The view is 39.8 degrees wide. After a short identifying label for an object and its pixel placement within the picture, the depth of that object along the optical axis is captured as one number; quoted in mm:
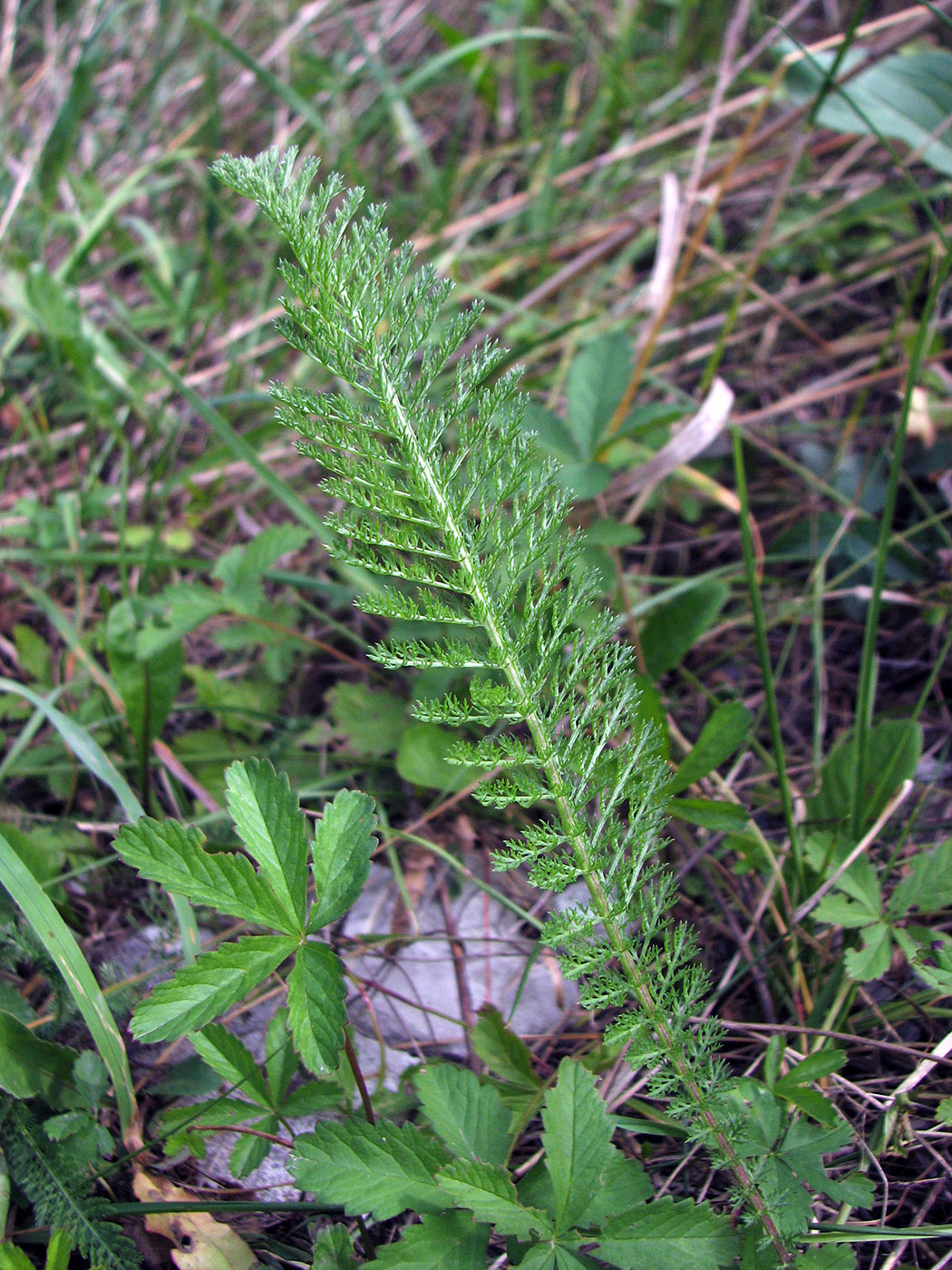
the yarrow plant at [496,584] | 234
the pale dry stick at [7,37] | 564
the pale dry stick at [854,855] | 286
